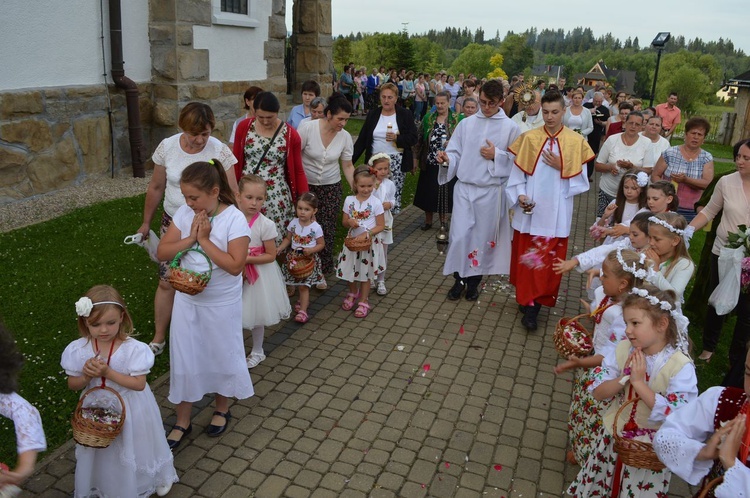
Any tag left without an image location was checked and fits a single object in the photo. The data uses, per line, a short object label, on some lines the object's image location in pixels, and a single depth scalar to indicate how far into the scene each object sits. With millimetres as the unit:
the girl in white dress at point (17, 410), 2674
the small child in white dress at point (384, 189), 6793
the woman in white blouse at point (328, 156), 6663
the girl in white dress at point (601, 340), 3794
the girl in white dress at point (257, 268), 5133
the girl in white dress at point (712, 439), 2490
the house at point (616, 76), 89225
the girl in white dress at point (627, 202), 5898
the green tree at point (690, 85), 87312
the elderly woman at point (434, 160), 9344
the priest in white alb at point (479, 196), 6852
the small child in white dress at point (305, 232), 6035
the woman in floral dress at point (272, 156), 6035
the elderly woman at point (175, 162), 4773
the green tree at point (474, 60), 126312
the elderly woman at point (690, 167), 6891
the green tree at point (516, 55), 122625
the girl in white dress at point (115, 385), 3318
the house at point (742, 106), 25406
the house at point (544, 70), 94375
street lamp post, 19875
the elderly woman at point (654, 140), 7910
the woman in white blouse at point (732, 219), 5199
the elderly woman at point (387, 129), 8344
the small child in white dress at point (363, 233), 6398
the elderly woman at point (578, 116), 11719
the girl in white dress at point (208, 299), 3830
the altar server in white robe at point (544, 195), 6195
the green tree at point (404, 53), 42219
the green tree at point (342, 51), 45531
